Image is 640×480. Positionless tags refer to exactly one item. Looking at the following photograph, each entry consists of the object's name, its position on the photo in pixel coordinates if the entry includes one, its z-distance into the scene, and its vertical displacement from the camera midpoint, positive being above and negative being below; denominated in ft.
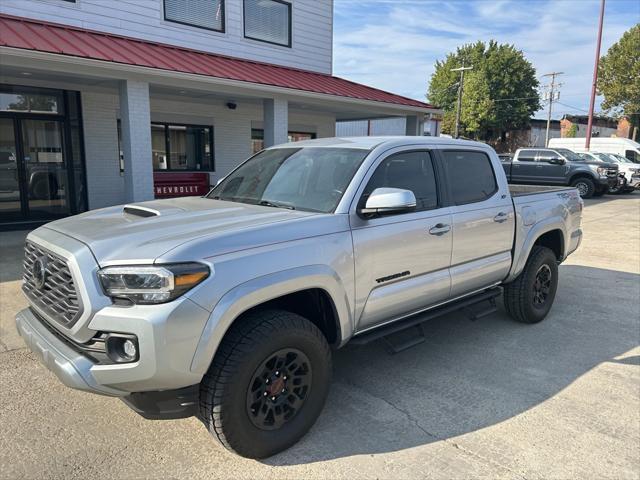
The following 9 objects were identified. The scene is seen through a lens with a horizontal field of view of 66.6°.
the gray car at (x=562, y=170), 61.67 -1.82
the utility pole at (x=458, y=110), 142.00 +12.86
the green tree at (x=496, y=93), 162.61 +20.96
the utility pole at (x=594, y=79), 76.69 +12.39
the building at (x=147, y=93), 28.73 +4.15
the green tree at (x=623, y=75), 130.41 +22.47
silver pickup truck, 7.80 -2.36
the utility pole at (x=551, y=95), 172.88 +21.55
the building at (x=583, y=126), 173.46 +11.76
